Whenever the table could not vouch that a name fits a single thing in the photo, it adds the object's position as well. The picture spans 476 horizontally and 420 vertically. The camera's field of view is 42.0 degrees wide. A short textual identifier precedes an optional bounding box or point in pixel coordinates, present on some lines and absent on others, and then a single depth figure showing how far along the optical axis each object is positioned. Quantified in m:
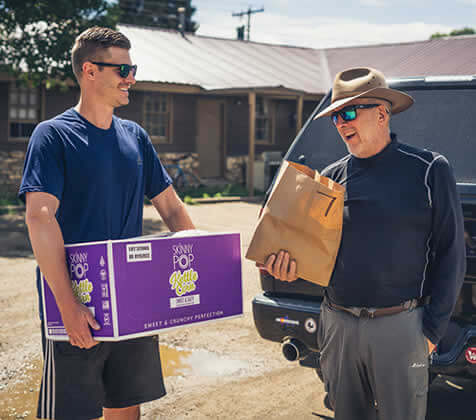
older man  2.59
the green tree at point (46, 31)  13.08
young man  2.47
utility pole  47.02
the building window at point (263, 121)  22.38
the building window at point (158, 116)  19.47
